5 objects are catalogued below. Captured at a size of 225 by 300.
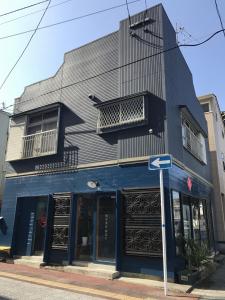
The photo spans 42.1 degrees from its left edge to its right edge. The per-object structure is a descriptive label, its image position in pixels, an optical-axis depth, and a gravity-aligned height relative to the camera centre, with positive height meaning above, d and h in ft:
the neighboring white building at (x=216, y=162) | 63.36 +16.99
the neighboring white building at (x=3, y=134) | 73.82 +24.28
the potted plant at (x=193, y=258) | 29.86 -2.38
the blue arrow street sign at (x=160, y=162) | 27.96 +6.81
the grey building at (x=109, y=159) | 32.83 +9.81
